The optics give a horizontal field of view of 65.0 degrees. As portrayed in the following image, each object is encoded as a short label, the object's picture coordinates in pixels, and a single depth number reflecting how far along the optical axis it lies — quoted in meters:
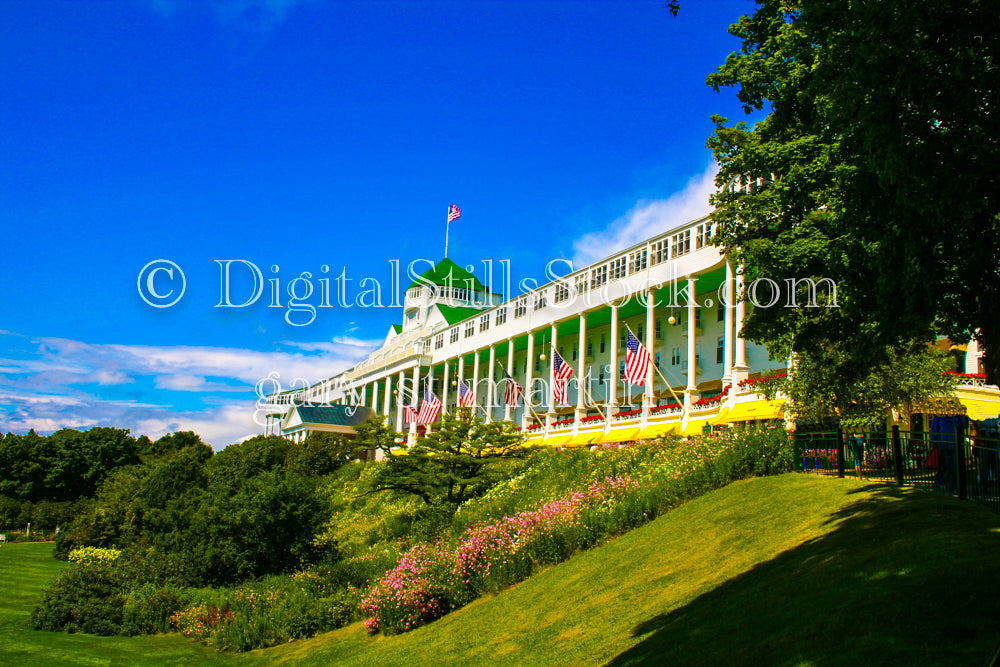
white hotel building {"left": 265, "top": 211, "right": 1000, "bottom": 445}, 37.59
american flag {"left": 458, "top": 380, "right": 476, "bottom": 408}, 49.31
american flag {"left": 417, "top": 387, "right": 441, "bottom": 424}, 49.51
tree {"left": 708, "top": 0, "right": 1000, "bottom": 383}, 10.68
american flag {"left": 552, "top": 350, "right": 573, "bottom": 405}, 39.56
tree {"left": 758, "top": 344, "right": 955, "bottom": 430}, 24.44
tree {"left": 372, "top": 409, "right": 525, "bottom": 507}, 31.31
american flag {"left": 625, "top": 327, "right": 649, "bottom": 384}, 34.34
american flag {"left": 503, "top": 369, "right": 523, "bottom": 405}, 44.41
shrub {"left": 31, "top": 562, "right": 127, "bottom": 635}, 25.73
